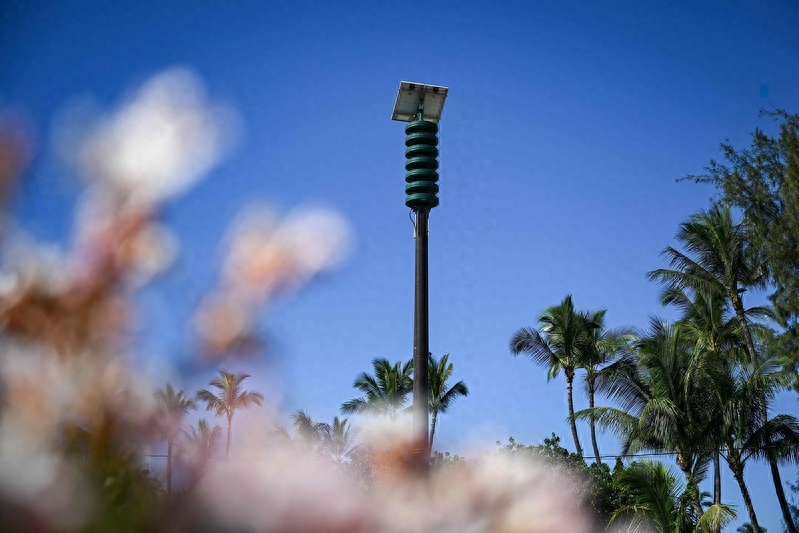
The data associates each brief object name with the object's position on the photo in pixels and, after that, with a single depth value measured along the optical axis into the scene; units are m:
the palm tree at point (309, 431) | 40.56
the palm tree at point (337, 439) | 45.84
